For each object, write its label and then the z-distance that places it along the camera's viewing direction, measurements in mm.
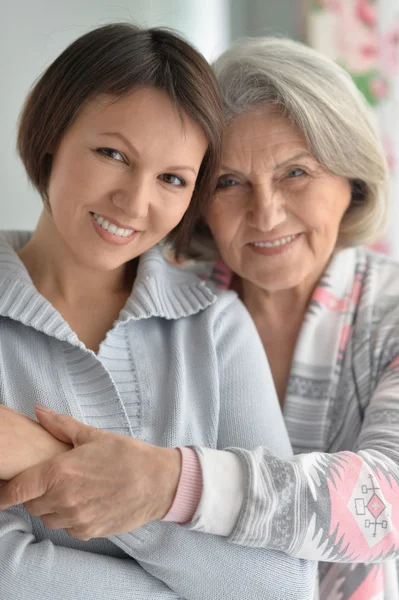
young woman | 1314
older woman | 1756
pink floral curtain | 2627
